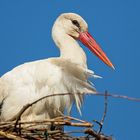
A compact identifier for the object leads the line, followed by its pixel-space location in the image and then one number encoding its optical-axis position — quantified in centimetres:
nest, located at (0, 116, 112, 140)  962
